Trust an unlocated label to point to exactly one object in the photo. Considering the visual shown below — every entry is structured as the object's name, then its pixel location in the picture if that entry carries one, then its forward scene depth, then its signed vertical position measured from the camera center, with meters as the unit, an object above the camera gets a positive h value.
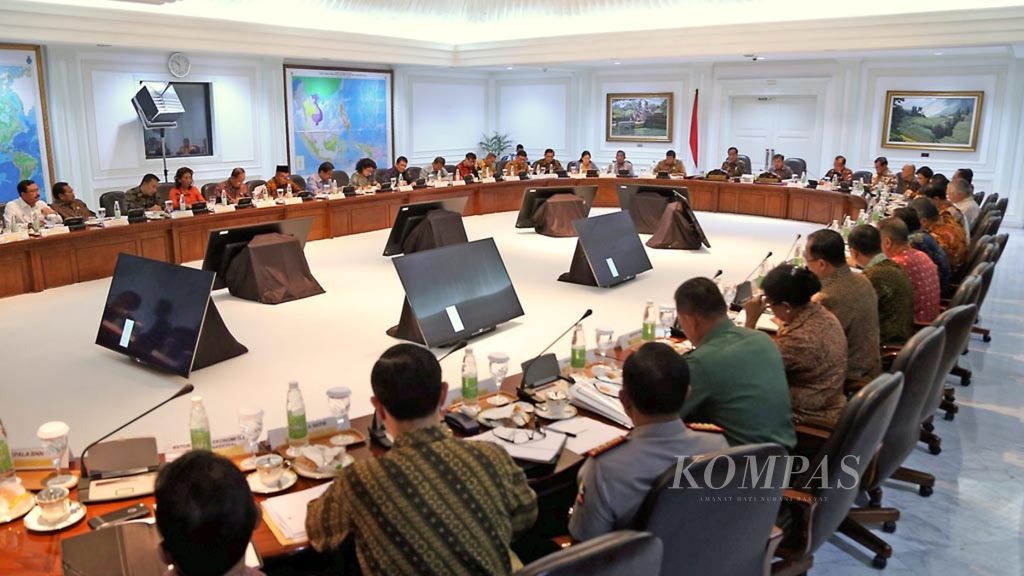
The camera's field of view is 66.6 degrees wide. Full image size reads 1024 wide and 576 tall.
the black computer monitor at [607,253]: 7.50 -1.07
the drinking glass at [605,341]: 3.78 -0.96
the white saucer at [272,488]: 2.42 -1.06
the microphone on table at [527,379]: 3.26 -0.99
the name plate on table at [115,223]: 7.81 -0.84
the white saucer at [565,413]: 2.97 -1.02
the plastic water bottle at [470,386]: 3.08 -0.96
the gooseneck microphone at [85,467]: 2.50 -1.04
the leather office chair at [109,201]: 8.59 -0.68
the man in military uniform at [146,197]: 8.41 -0.62
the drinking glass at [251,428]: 2.61 -0.97
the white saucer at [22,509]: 2.22 -1.06
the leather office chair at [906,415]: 2.91 -1.02
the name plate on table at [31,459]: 2.54 -1.03
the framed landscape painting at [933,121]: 12.48 +0.41
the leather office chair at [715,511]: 1.89 -0.90
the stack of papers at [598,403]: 2.97 -1.00
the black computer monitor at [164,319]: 5.03 -1.19
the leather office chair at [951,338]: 3.32 -0.84
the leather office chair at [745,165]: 13.01 -0.34
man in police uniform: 2.04 -0.80
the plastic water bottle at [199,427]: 2.63 -0.96
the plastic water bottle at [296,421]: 2.69 -0.96
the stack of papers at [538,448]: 2.57 -1.02
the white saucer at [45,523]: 2.18 -1.07
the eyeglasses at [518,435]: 2.71 -1.01
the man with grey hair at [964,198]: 7.62 -0.50
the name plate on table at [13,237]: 7.06 -0.89
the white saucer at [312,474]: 2.50 -1.06
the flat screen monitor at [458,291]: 5.40 -1.07
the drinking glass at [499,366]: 3.33 -0.95
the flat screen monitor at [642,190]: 9.86 -0.64
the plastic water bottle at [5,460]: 2.45 -1.01
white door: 14.22 +0.31
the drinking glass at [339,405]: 2.85 -0.95
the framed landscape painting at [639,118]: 15.71 +0.51
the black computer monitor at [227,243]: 7.06 -0.94
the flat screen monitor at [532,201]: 10.91 -0.81
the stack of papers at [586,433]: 2.73 -1.04
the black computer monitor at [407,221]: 8.74 -0.88
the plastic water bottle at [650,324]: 3.91 -0.90
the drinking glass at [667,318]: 4.20 -0.92
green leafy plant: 17.23 -0.04
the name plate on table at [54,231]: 7.36 -0.87
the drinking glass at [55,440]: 2.51 -0.97
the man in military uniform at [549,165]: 13.54 -0.39
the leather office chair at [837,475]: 2.45 -1.06
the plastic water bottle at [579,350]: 3.53 -0.93
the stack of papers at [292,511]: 2.16 -1.06
